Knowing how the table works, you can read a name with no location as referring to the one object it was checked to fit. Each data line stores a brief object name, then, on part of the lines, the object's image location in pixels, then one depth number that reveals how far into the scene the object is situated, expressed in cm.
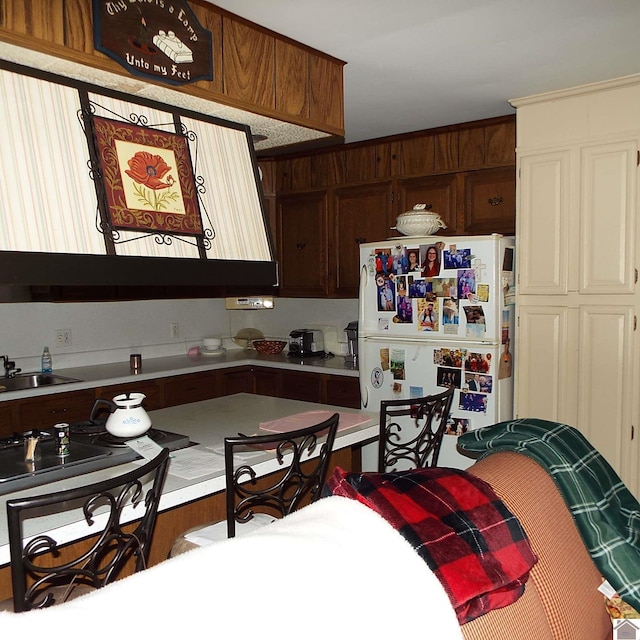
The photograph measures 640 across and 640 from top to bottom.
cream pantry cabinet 316
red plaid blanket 124
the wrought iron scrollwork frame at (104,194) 195
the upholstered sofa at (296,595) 89
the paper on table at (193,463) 197
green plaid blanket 180
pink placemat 246
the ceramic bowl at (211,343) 510
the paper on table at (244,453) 213
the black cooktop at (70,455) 181
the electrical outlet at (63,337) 430
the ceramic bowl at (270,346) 504
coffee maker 490
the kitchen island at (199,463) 167
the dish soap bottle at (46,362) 411
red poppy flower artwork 199
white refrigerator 338
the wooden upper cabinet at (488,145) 366
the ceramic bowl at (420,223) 373
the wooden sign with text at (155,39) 191
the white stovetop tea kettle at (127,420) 218
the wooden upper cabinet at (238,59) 176
